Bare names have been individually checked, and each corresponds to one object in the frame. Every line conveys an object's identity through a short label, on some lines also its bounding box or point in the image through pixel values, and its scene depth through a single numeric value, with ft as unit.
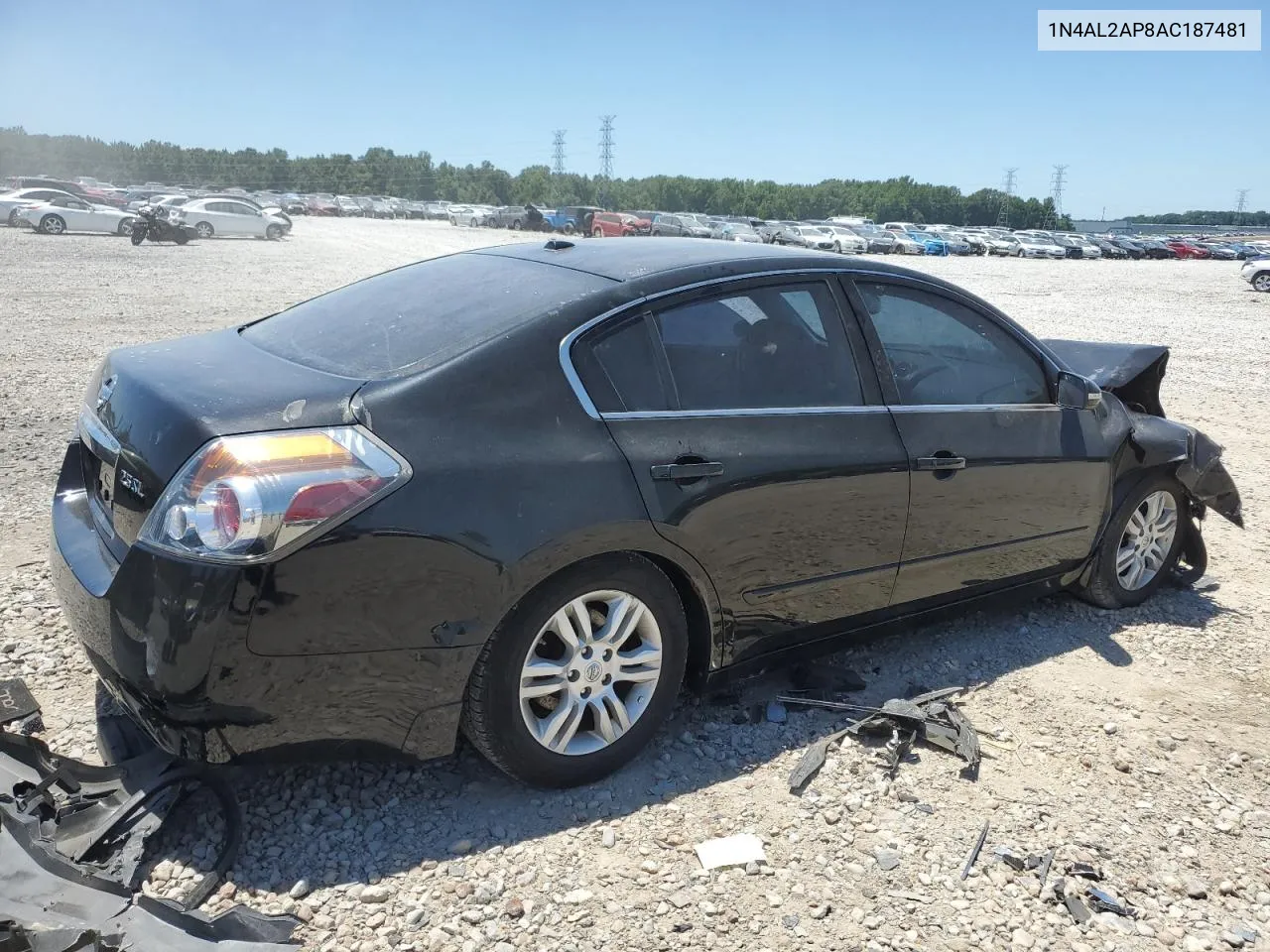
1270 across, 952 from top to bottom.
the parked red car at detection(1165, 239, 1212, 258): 200.85
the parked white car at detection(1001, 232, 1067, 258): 179.93
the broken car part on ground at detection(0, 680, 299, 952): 7.39
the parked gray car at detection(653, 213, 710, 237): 165.68
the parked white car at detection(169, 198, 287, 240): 128.26
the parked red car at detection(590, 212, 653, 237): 161.48
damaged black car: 8.50
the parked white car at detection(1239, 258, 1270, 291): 98.17
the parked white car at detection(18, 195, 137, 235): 118.42
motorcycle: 104.68
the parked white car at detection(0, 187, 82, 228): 121.19
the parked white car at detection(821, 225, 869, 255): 164.75
